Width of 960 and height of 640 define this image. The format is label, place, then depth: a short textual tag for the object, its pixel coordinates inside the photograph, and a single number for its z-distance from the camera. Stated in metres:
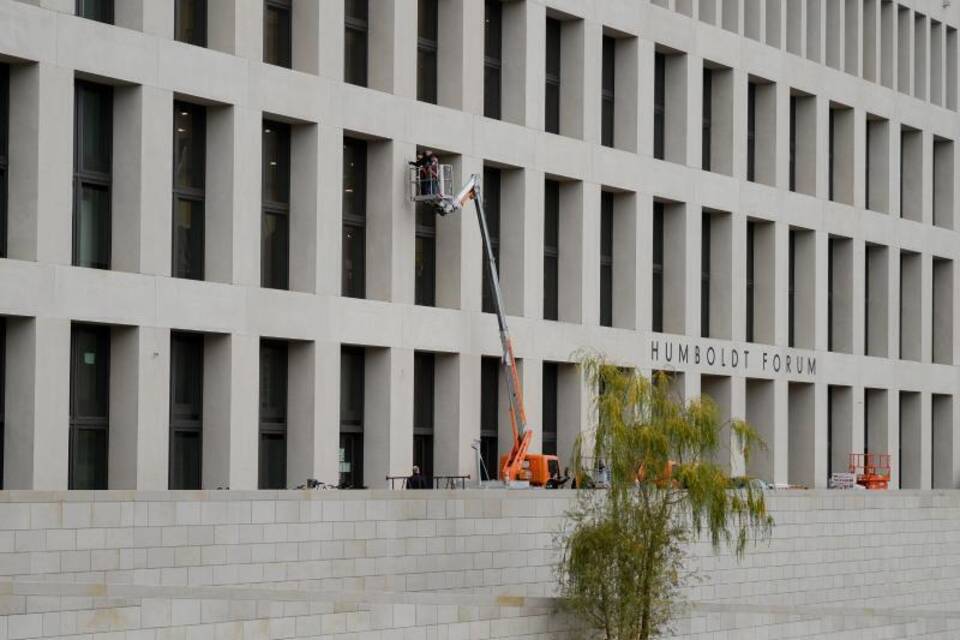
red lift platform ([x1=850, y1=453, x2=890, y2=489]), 59.31
